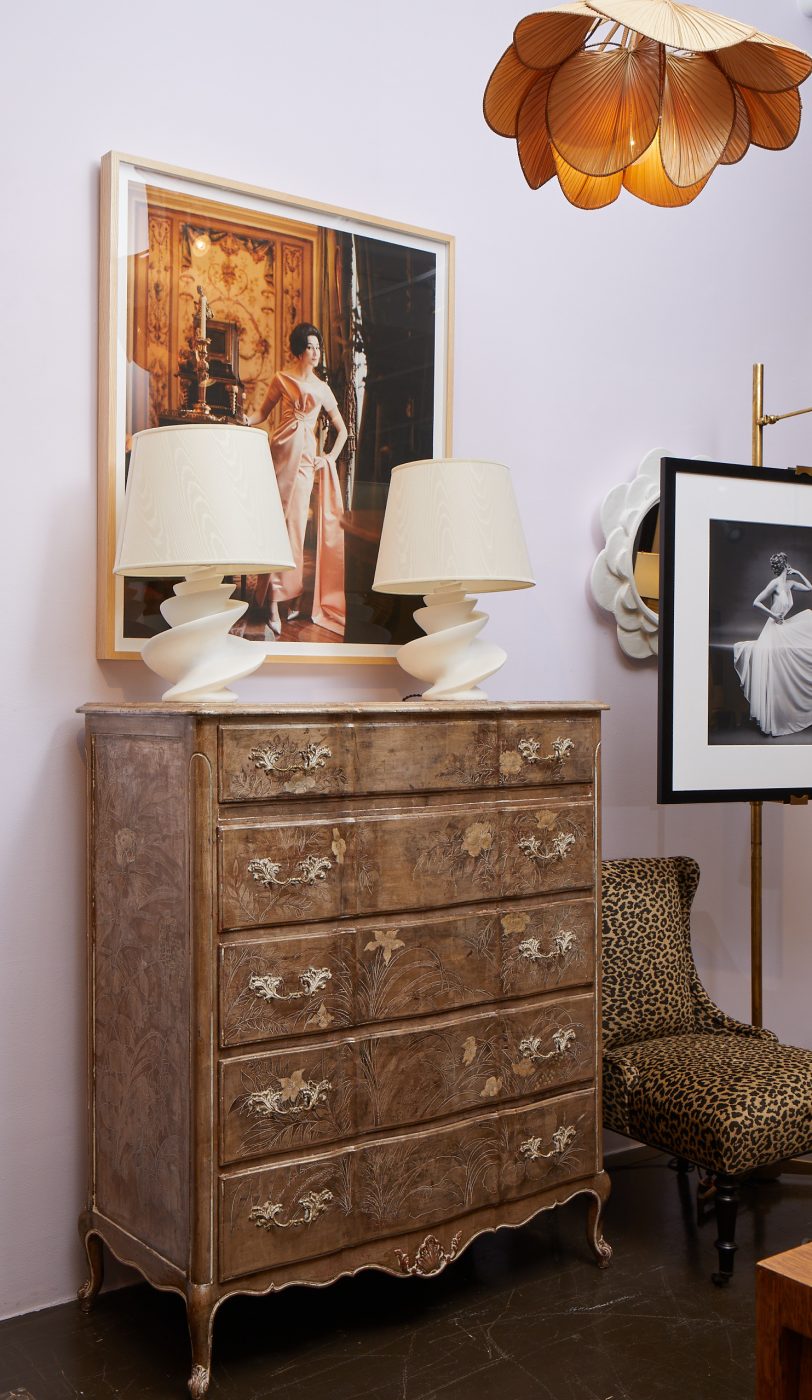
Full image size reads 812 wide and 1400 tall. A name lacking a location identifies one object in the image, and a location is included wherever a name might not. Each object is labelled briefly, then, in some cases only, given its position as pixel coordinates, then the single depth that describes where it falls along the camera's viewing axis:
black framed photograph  3.50
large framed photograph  2.92
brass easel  3.84
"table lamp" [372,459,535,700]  2.97
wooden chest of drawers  2.48
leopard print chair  3.01
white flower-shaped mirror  3.91
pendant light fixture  1.94
